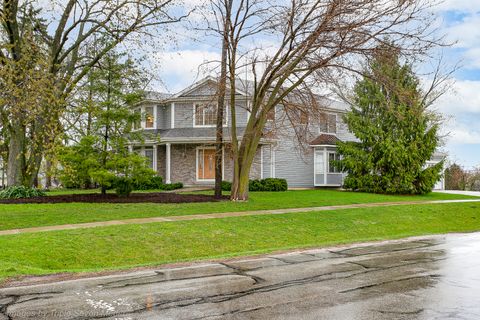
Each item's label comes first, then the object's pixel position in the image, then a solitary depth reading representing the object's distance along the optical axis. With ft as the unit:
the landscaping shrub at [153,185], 95.24
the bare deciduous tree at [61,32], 67.26
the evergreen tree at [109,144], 65.26
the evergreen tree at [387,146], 96.27
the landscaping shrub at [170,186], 94.62
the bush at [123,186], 67.92
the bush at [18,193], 64.39
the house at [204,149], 98.12
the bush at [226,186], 90.79
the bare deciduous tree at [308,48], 54.65
